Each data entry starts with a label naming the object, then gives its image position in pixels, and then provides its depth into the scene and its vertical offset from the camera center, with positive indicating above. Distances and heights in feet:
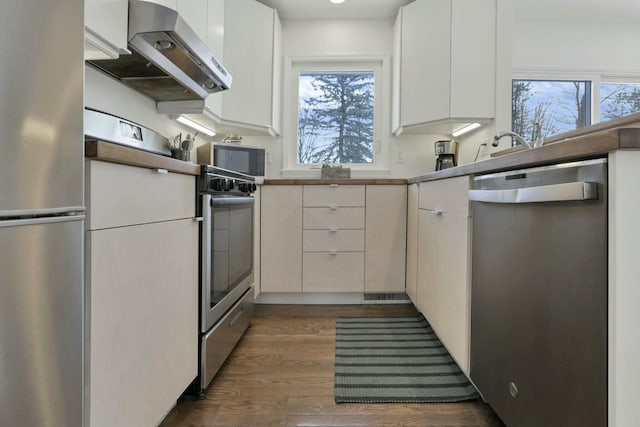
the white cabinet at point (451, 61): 8.12 +3.49
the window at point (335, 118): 10.57 +2.71
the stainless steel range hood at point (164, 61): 4.42 +2.23
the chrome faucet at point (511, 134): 5.30 +1.09
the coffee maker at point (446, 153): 9.23 +1.49
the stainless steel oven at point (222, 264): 4.75 -0.87
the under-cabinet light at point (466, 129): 8.66 +2.08
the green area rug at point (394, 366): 4.86 -2.50
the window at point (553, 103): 10.34 +3.16
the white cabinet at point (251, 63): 8.30 +3.51
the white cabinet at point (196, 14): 5.91 +3.45
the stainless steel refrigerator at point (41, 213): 1.99 -0.04
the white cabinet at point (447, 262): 4.76 -0.83
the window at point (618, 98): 10.48 +3.36
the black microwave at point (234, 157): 7.98 +1.20
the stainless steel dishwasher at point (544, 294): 2.44 -0.71
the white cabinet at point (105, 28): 3.68 +1.95
